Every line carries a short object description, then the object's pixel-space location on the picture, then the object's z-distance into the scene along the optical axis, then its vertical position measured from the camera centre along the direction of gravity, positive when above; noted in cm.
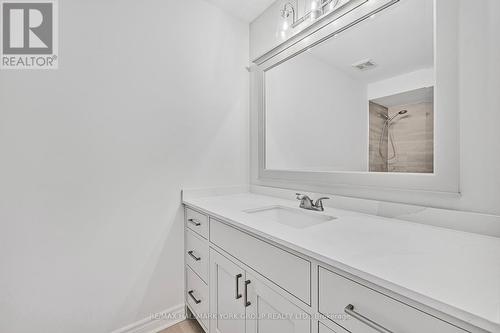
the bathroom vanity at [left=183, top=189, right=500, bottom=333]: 50 -31
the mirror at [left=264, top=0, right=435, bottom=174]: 101 +37
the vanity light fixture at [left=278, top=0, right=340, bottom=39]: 133 +96
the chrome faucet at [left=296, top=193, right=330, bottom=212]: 130 -23
